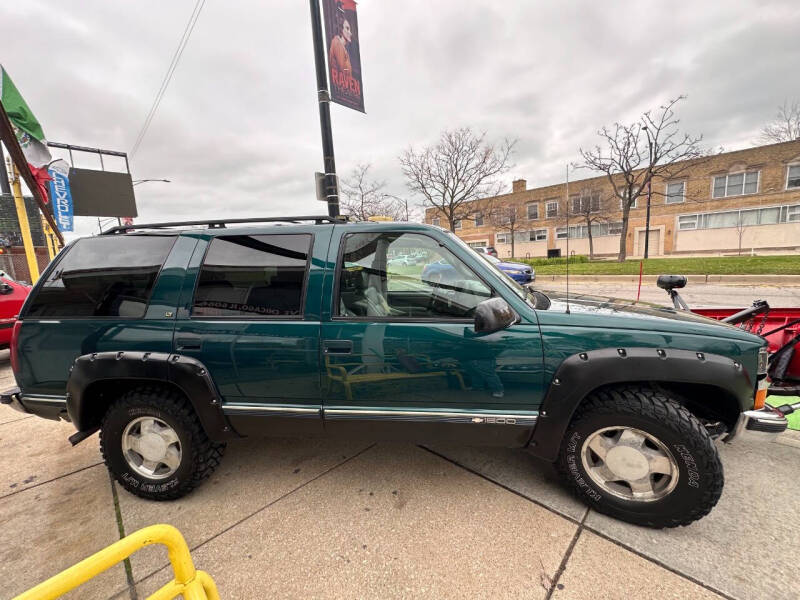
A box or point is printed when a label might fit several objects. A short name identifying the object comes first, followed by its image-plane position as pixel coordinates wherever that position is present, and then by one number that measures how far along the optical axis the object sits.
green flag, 9.30
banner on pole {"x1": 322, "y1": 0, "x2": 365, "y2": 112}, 5.66
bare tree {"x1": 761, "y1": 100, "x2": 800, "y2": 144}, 27.30
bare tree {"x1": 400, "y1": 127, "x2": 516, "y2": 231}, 19.64
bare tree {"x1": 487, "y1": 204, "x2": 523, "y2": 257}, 34.34
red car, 5.66
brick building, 25.75
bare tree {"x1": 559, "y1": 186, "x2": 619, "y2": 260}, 29.98
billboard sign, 16.12
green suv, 1.98
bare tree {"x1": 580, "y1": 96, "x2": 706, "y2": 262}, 20.12
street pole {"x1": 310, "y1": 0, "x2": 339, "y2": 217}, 5.42
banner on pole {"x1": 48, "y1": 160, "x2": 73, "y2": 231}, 10.92
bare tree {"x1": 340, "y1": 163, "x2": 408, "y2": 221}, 20.66
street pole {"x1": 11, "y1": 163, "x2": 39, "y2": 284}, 10.24
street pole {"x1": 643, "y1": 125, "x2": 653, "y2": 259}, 20.69
